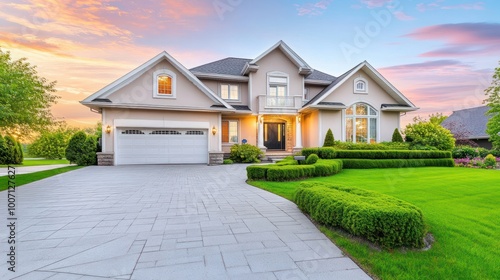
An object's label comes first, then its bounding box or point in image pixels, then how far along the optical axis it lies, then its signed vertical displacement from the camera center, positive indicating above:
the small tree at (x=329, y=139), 15.07 +0.17
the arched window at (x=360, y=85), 16.62 +4.06
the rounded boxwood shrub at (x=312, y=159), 10.02 -0.75
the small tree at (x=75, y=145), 13.30 -0.12
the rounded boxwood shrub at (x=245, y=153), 14.63 -0.70
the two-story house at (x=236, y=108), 13.11 +2.18
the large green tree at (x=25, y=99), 9.59 +2.14
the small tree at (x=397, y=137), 16.26 +0.30
